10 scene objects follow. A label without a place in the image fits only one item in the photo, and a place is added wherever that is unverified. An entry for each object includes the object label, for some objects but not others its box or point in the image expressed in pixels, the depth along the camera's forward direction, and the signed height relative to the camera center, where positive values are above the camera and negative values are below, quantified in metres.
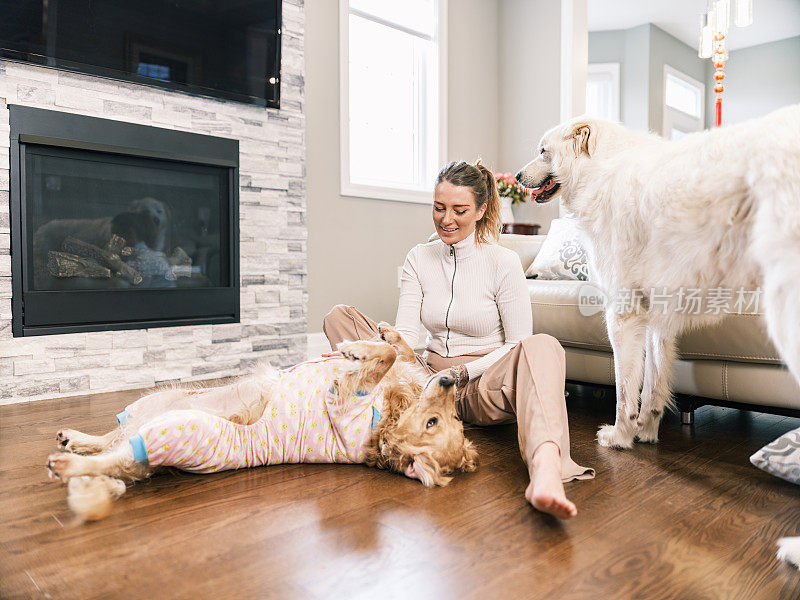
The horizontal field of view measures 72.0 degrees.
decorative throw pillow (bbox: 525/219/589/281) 2.58 +0.08
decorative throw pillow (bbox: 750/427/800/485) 1.48 -0.50
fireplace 2.57 +0.24
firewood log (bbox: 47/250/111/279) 2.65 +0.02
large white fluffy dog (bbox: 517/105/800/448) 1.21 +0.14
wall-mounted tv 2.55 +1.19
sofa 1.84 -0.31
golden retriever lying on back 1.40 -0.39
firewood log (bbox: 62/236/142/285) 2.71 +0.08
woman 1.75 -0.11
